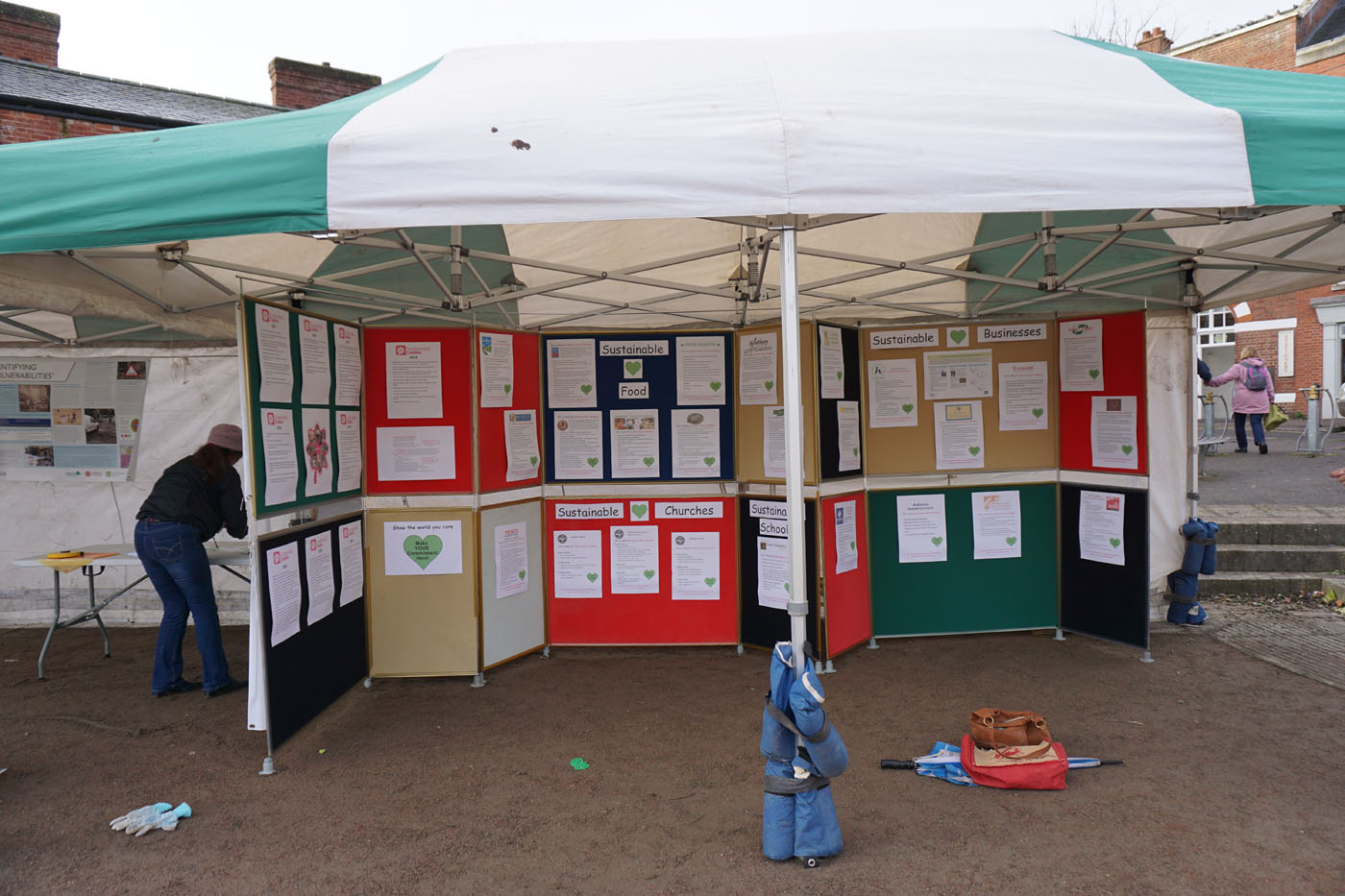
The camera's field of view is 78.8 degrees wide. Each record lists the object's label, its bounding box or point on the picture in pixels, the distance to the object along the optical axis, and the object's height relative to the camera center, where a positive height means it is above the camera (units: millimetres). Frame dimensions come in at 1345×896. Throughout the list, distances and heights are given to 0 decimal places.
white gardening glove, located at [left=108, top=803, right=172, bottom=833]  3174 -1474
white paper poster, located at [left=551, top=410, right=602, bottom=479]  5180 -71
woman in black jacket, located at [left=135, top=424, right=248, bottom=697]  4434 -481
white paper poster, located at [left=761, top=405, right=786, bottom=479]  4977 -118
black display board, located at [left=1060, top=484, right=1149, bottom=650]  4824 -1068
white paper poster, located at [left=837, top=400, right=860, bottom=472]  5039 -89
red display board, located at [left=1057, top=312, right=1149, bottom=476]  4789 +157
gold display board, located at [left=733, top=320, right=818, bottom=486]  4797 -2
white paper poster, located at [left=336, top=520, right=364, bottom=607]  4316 -675
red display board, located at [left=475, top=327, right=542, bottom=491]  4703 +101
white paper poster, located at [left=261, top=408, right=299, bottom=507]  3600 -89
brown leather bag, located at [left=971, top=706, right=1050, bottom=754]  3406 -1319
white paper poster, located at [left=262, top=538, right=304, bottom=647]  3641 -704
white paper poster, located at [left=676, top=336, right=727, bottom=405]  5152 +337
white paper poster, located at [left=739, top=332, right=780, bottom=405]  4977 +335
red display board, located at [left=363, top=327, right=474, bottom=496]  4562 +195
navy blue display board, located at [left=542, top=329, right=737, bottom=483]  5145 +255
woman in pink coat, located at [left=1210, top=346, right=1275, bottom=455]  10820 +238
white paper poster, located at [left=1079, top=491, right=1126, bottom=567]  4922 -698
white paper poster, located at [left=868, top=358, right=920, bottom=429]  5266 +189
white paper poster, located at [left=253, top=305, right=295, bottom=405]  3566 +355
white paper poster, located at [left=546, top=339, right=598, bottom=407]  5129 +360
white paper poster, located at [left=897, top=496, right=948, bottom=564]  5305 -705
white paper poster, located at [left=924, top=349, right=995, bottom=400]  5266 +278
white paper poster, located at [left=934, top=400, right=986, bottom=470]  5293 -110
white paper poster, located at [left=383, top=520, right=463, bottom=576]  4605 -650
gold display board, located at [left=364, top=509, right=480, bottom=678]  4609 -980
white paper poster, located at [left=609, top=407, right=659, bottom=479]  5199 -113
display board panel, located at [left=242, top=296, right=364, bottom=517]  3543 +139
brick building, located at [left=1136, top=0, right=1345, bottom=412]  15219 +1949
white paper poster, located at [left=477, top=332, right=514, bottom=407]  4676 +364
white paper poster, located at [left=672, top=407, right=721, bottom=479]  5199 -98
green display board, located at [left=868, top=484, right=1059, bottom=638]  5320 -1074
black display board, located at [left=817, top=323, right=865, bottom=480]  4891 +30
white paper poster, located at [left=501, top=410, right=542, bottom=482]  4879 -98
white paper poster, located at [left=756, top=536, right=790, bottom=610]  4973 -922
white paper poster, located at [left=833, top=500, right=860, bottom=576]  5023 -729
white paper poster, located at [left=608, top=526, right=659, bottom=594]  5215 -852
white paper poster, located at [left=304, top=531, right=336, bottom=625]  3973 -698
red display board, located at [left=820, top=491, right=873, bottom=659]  4945 -1018
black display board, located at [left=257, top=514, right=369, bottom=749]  3676 -1121
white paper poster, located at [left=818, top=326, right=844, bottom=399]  4863 +348
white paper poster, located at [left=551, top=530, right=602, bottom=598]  5207 -864
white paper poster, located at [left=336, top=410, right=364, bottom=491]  4305 -101
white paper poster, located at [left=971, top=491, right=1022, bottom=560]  5324 -706
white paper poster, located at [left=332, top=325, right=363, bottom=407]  4289 +367
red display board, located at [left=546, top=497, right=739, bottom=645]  5199 -1000
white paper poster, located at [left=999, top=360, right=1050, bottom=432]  5258 +126
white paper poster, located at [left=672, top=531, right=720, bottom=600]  5219 -901
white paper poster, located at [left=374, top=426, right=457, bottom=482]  4605 -117
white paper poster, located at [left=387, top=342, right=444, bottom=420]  4570 +297
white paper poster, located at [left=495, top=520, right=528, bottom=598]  4840 -778
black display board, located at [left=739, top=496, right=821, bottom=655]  4984 -1172
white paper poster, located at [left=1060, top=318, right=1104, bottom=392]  5016 +361
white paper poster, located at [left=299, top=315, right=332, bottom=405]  3916 +354
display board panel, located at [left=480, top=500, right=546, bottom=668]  4781 -923
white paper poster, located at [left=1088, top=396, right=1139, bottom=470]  4852 -116
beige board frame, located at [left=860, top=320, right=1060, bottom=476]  5258 -158
